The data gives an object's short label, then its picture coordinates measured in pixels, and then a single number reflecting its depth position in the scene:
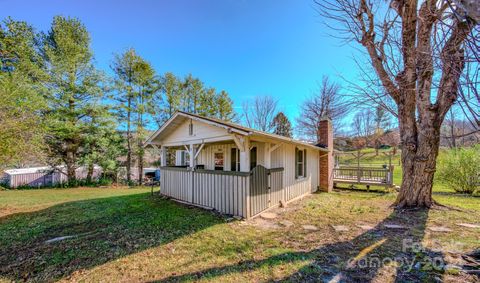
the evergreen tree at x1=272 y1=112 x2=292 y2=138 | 25.94
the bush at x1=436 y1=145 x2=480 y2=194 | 9.71
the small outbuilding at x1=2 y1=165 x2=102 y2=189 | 13.74
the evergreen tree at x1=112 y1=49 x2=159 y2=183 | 16.33
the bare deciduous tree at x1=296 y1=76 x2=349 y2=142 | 20.18
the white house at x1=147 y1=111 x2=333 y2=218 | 6.04
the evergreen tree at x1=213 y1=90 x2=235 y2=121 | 21.52
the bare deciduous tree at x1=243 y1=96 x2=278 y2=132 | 26.60
